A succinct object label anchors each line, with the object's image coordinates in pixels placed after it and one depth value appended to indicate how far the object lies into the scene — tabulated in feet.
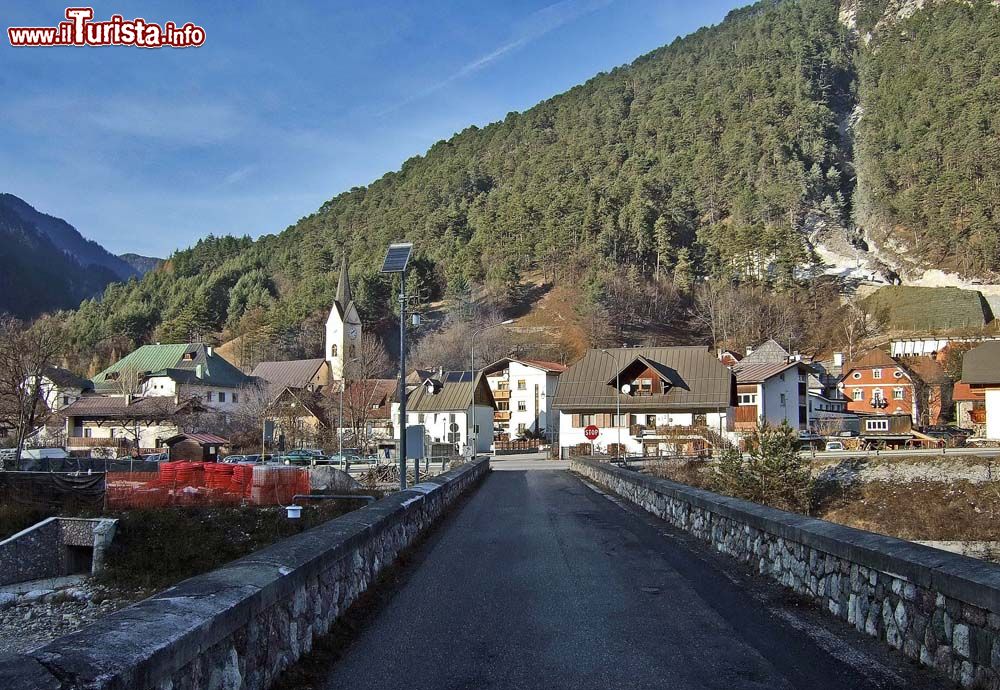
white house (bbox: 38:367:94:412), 257.65
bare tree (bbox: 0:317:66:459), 167.94
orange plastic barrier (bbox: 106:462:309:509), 111.34
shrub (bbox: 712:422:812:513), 106.42
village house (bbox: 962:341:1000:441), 173.37
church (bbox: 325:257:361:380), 370.94
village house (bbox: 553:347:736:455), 196.34
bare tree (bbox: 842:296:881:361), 360.28
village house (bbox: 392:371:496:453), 243.40
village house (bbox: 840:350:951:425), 281.95
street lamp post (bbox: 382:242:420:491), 65.98
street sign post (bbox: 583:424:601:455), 127.33
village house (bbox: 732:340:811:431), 214.90
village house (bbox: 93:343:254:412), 291.99
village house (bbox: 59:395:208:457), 212.23
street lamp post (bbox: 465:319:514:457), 233.92
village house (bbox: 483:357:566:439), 283.79
